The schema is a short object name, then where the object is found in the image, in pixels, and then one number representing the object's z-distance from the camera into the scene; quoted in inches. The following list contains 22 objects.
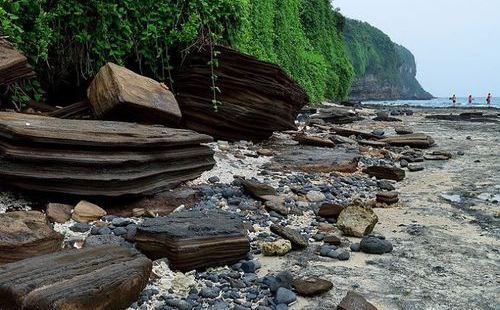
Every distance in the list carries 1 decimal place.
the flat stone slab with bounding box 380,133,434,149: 387.9
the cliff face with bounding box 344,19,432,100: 3319.4
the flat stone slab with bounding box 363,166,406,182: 268.3
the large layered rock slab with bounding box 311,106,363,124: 538.6
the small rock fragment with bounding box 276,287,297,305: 114.9
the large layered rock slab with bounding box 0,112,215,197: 158.7
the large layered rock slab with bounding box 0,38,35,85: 190.7
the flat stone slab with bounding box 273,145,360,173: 265.1
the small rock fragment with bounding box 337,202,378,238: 164.7
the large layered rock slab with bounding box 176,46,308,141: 283.9
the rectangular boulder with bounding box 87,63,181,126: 207.5
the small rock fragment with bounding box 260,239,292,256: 144.3
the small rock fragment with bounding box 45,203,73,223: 153.2
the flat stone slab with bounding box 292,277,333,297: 119.3
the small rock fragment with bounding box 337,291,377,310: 108.4
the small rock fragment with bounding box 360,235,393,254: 150.1
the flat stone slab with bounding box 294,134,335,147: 325.3
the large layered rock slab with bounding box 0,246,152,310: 90.4
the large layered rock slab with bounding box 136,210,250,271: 127.1
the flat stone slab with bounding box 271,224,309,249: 151.6
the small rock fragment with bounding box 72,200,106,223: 156.9
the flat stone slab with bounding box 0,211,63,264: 114.0
